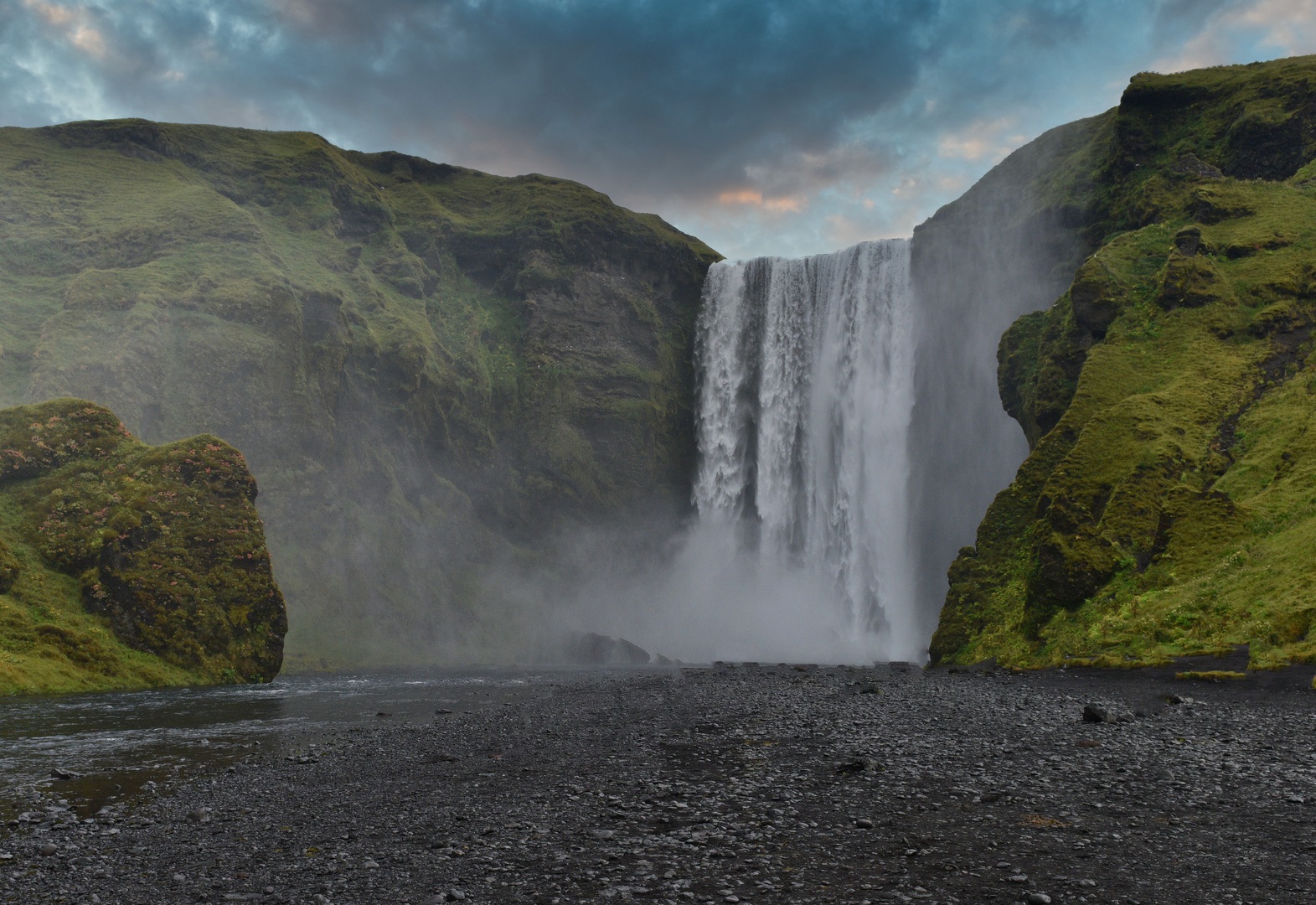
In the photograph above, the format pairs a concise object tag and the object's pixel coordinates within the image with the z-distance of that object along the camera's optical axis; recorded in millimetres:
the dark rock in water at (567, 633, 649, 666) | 66500
